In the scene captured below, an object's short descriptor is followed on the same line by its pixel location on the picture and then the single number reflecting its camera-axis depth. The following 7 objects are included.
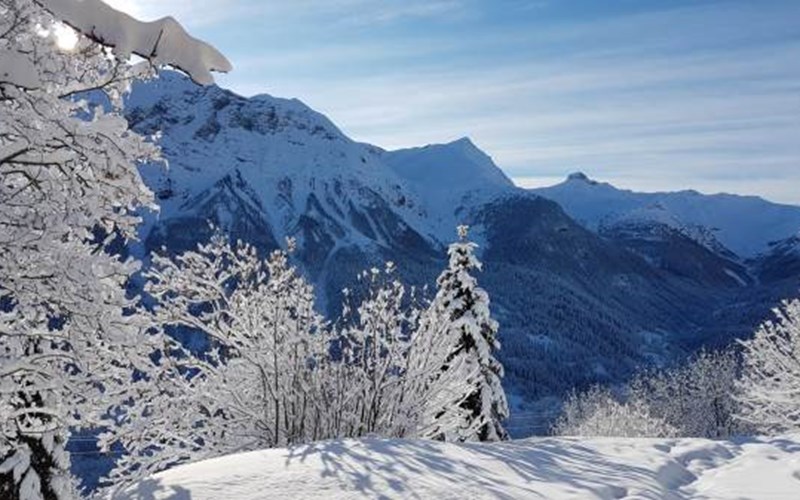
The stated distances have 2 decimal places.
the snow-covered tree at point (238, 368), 9.91
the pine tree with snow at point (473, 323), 23.48
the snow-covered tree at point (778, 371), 25.25
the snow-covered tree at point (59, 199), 4.11
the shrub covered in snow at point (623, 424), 50.62
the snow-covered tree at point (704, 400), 63.53
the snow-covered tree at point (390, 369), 10.17
